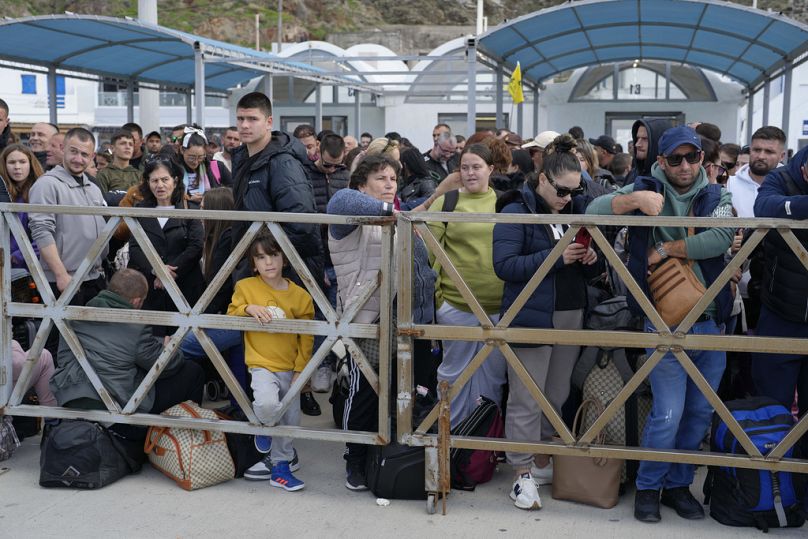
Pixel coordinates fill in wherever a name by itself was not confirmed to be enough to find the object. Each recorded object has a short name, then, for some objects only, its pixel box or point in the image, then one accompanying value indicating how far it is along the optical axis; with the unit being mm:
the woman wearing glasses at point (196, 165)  7020
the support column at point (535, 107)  15836
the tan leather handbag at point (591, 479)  4078
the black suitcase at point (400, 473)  4152
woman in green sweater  4453
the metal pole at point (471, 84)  9625
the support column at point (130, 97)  15203
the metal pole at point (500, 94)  11734
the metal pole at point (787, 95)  11570
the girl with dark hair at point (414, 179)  6594
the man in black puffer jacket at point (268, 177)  4660
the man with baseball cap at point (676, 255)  3877
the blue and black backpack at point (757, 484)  3826
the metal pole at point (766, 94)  13328
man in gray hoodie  4922
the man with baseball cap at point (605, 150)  7676
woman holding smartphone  4070
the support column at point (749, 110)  15391
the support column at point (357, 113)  19812
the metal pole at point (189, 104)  16672
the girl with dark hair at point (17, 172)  5418
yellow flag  10032
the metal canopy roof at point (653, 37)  10586
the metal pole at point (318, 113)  18953
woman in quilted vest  4160
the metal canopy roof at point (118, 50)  11125
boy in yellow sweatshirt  4297
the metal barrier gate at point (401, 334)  3730
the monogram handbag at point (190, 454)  4309
